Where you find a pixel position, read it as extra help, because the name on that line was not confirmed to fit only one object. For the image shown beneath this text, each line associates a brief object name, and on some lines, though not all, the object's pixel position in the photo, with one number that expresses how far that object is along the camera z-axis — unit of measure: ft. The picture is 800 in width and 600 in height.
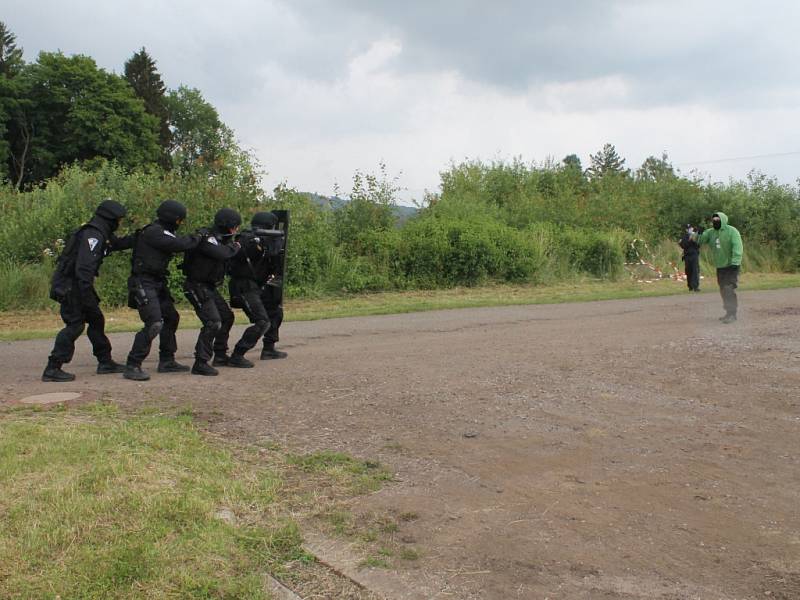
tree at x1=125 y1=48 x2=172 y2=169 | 225.35
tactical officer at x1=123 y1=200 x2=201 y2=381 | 28.91
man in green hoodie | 46.01
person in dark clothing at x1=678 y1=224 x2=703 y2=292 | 69.72
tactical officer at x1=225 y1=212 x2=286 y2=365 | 31.45
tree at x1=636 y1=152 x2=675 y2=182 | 110.93
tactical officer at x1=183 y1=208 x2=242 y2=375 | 29.71
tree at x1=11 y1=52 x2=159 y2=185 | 185.57
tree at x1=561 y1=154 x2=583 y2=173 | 120.06
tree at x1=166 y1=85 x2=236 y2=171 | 255.09
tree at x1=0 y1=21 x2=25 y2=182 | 175.83
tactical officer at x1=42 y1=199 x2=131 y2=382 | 28.32
